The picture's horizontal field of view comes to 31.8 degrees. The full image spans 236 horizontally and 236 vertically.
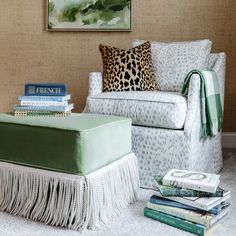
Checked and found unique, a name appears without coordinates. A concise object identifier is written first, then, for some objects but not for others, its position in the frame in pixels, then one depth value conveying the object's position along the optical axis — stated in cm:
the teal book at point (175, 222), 174
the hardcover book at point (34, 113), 210
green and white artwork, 345
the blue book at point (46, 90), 214
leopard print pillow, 276
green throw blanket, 240
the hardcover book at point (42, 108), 210
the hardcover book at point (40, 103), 212
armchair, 230
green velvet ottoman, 179
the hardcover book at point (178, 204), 180
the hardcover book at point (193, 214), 175
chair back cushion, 282
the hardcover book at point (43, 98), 212
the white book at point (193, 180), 182
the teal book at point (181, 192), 183
